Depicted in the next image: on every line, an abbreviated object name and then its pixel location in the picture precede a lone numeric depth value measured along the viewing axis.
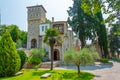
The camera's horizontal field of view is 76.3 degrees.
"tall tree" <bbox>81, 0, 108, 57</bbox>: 19.81
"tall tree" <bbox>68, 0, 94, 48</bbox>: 19.23
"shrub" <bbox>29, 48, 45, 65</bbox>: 16.09
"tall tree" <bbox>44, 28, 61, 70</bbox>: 11.74
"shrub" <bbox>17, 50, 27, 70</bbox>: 11.25
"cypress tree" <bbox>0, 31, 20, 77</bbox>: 9.24
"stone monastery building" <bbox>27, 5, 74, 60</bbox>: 18.31
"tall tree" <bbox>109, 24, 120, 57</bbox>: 24.88
